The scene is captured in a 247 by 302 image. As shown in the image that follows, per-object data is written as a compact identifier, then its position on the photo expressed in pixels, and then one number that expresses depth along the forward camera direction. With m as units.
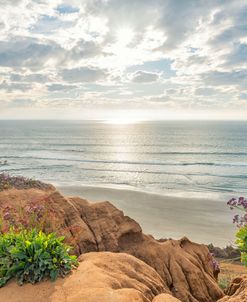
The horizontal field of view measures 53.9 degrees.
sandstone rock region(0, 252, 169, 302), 3.90
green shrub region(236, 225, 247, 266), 4.21
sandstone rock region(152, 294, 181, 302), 4.35
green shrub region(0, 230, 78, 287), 4.24
